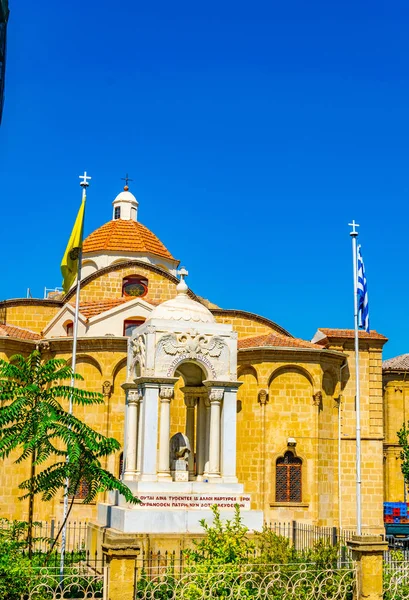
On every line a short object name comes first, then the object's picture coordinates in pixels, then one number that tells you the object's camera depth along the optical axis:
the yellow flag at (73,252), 19.80
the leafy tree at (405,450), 27.31
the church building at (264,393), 23.53
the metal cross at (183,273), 16.33
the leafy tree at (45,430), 11.85
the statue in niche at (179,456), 14.57
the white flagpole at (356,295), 19.77
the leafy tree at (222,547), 11.22
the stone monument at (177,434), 13.77
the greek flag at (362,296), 20.06
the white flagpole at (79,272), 19.77
